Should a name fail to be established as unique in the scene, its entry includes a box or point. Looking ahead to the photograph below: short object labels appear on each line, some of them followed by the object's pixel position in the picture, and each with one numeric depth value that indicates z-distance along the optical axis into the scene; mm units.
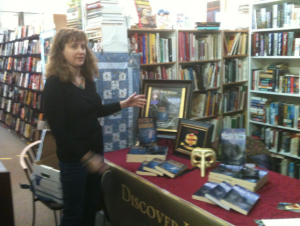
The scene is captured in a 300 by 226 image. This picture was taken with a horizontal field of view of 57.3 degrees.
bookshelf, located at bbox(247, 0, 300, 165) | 3197
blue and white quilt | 2074
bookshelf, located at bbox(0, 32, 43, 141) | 4797
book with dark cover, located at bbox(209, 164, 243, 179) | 1487
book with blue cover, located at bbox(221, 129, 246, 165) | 1645
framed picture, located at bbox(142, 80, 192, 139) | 2129
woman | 1392
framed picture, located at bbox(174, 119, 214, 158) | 1782
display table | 1229
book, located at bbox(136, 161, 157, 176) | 1669
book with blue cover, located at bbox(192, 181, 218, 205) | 1359
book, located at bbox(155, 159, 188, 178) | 1623
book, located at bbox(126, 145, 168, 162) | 1858
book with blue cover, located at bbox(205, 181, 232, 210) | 1290
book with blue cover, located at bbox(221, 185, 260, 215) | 1237
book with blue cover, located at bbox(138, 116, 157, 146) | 2043
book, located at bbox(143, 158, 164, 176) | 1653
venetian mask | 1654
